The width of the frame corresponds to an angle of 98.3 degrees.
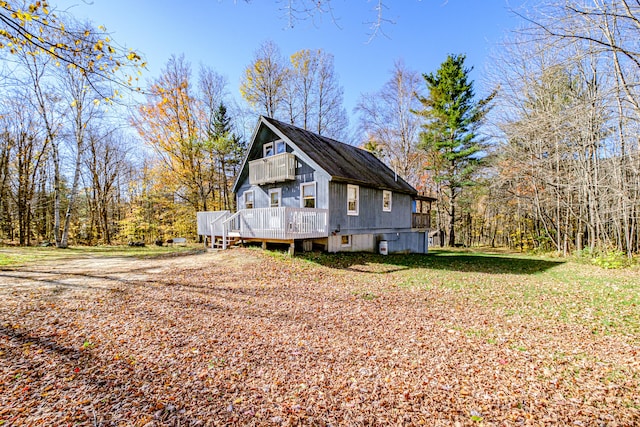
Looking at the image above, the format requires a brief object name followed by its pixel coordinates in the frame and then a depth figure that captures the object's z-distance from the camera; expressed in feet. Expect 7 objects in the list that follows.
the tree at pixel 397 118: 70.18
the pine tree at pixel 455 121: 70.33
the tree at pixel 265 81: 71.00
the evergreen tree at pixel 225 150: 75.28
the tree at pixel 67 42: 12.42
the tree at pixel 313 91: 72.49
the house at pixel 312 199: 40.27
